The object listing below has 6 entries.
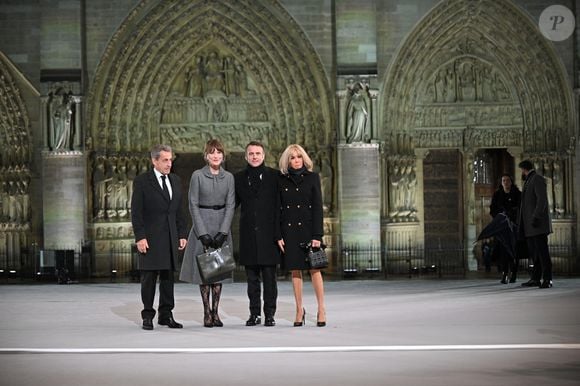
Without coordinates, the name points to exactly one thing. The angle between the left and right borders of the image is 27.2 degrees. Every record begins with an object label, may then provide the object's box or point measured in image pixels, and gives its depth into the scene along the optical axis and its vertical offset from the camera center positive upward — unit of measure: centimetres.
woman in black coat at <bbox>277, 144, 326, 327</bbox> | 1176 +16
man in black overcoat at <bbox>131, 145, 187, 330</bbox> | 1173 +2
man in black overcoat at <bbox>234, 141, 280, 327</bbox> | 1191 +8
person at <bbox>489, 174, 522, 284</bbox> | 1720 +25
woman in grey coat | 1167 +13
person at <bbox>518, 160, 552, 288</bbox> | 1595 +4
